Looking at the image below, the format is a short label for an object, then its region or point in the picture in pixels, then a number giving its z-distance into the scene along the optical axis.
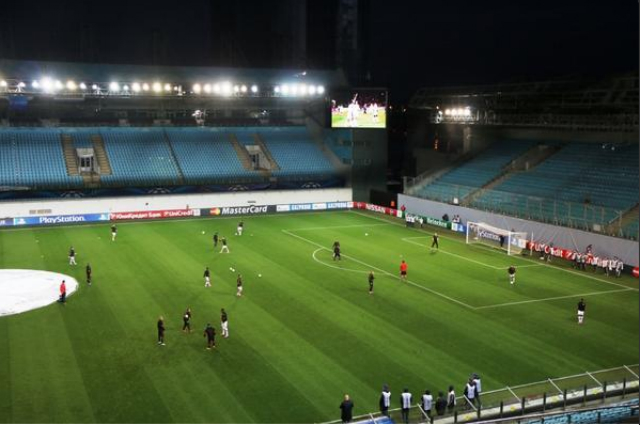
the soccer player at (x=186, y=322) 25.93
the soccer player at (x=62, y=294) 30.02
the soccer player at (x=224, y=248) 42.18
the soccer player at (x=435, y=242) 43.50
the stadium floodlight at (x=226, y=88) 62.88
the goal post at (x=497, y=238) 43.31
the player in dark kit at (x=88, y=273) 33.12
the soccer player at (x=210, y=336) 24.27
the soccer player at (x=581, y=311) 27.52
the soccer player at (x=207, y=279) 32.93
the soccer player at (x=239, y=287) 31.57
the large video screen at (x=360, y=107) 60.38
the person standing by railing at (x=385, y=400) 18.86
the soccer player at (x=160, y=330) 24.51
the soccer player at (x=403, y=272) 34.75
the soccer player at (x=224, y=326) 25.28
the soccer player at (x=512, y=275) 33.84
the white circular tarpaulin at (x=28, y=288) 29.98
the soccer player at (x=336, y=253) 39.81
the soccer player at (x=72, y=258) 37.81
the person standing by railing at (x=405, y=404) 18.69
